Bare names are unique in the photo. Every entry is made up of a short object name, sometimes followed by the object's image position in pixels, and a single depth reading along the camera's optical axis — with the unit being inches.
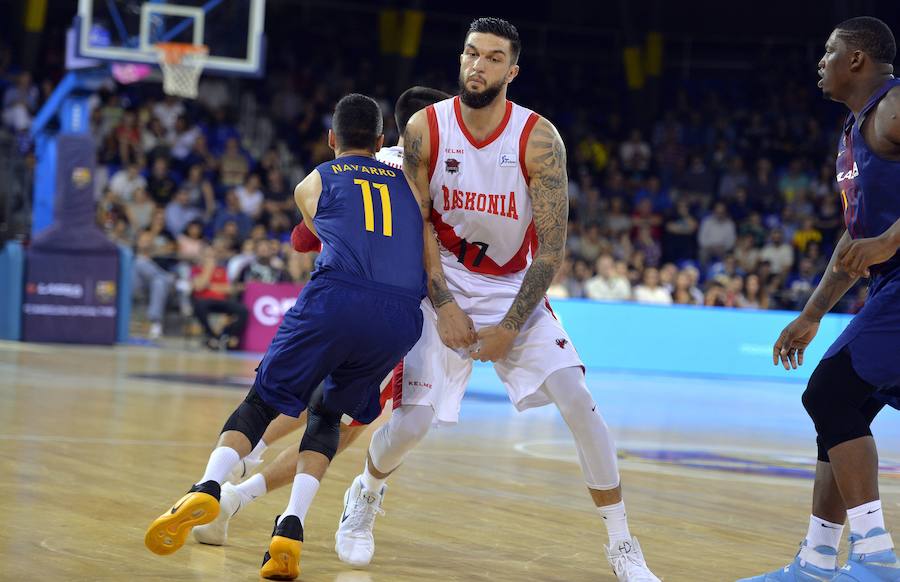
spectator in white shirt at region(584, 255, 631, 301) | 749.9
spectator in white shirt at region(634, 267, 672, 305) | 748.6
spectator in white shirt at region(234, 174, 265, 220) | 835.4
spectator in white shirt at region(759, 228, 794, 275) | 858.1
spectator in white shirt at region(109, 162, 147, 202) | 795.4
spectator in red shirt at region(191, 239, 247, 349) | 685.9
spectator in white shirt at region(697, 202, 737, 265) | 908.0
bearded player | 194.5
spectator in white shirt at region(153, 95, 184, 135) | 899.4
